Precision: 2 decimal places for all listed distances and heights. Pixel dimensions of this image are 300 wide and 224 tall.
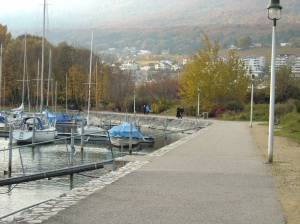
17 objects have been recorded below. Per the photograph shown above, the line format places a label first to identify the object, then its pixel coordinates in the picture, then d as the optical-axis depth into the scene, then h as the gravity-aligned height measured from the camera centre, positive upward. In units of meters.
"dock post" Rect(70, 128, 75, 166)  19.33 -2.21
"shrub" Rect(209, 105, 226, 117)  53.66 -1.42
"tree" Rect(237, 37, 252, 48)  185.38 +20.84
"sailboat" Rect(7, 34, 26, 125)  46.00 -2.25
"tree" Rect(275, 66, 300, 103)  58.03 +1.20
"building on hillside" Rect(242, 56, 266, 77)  155.38 +11.64
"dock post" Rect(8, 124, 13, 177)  20.37 -2.92
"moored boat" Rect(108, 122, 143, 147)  31.27 -2.55
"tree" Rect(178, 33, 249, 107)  56.66 +2.05
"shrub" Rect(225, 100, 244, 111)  54.03 -0.93
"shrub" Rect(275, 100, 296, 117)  47.78 -1.02
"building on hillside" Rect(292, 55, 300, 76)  119.59 +9.27
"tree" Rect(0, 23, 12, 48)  87.59 +10.13
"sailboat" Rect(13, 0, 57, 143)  33.48 -2.71
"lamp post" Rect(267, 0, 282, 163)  14.88 +1.23
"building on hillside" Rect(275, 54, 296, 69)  142.62 +12.55
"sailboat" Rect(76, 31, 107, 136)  38.47 -2.67
